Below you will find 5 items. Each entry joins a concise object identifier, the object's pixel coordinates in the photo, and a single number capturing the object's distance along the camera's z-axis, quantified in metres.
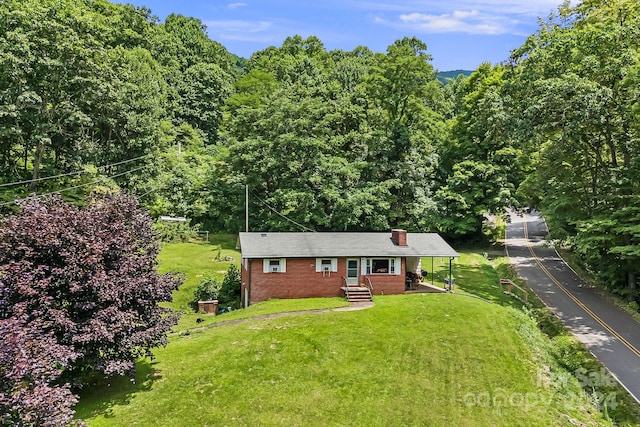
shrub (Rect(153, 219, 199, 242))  38.27
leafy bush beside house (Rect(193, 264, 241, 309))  24.19
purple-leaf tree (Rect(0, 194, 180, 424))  10.91
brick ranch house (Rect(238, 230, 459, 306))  23.16
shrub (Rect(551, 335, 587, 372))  17.39
